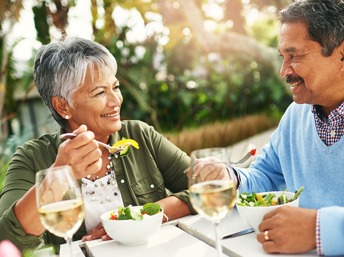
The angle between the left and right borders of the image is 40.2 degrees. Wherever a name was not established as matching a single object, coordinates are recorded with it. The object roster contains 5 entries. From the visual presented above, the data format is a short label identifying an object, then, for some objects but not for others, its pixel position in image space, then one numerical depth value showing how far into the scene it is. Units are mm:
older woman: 2223
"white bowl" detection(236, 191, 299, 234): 1539
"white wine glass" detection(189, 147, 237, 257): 1278
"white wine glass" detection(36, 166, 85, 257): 1291
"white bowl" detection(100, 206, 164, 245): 1661
